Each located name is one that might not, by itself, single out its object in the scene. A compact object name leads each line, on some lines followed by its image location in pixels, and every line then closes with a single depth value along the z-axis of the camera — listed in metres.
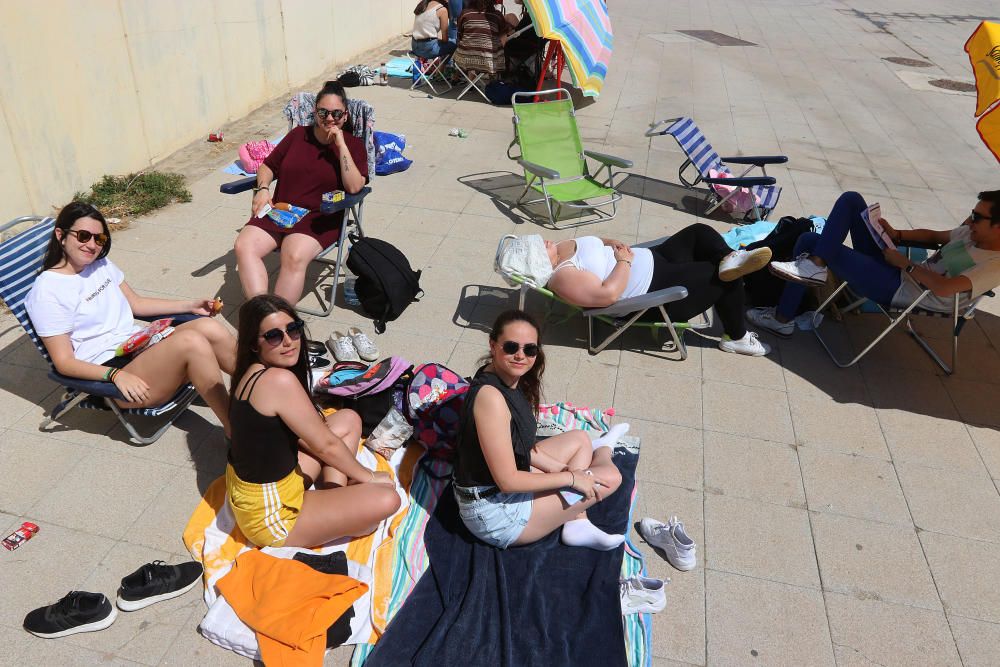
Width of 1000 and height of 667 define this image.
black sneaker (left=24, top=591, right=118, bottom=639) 2.78
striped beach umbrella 8.61
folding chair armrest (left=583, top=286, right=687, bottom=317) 4.36
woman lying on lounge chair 4.51
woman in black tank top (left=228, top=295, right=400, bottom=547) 2.82
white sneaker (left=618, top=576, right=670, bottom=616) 3.00
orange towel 2.70
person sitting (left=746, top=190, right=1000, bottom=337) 4.36
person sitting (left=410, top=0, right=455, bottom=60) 10.01
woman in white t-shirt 3.42
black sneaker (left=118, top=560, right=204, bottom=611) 2.91
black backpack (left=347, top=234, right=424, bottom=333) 4.88
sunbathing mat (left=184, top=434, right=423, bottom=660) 2.79
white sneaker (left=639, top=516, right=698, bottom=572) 3.26
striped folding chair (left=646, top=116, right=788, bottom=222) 6.73
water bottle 5.14
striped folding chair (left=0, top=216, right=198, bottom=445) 3.56
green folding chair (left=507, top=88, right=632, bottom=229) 6.78
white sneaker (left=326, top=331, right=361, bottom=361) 4.55
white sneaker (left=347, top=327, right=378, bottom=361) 4.58
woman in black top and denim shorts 2.86
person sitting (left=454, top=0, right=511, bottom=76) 9.73
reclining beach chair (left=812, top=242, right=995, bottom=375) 4.56
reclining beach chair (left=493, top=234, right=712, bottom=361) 4.41
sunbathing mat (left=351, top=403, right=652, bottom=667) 2.90
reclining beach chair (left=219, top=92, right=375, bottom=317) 5.02
